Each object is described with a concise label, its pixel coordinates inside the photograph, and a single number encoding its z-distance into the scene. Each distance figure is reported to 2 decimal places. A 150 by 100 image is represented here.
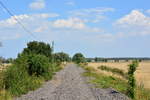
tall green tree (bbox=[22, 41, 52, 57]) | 62.90
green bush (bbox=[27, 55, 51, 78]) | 32.88
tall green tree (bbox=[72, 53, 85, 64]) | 179.38
